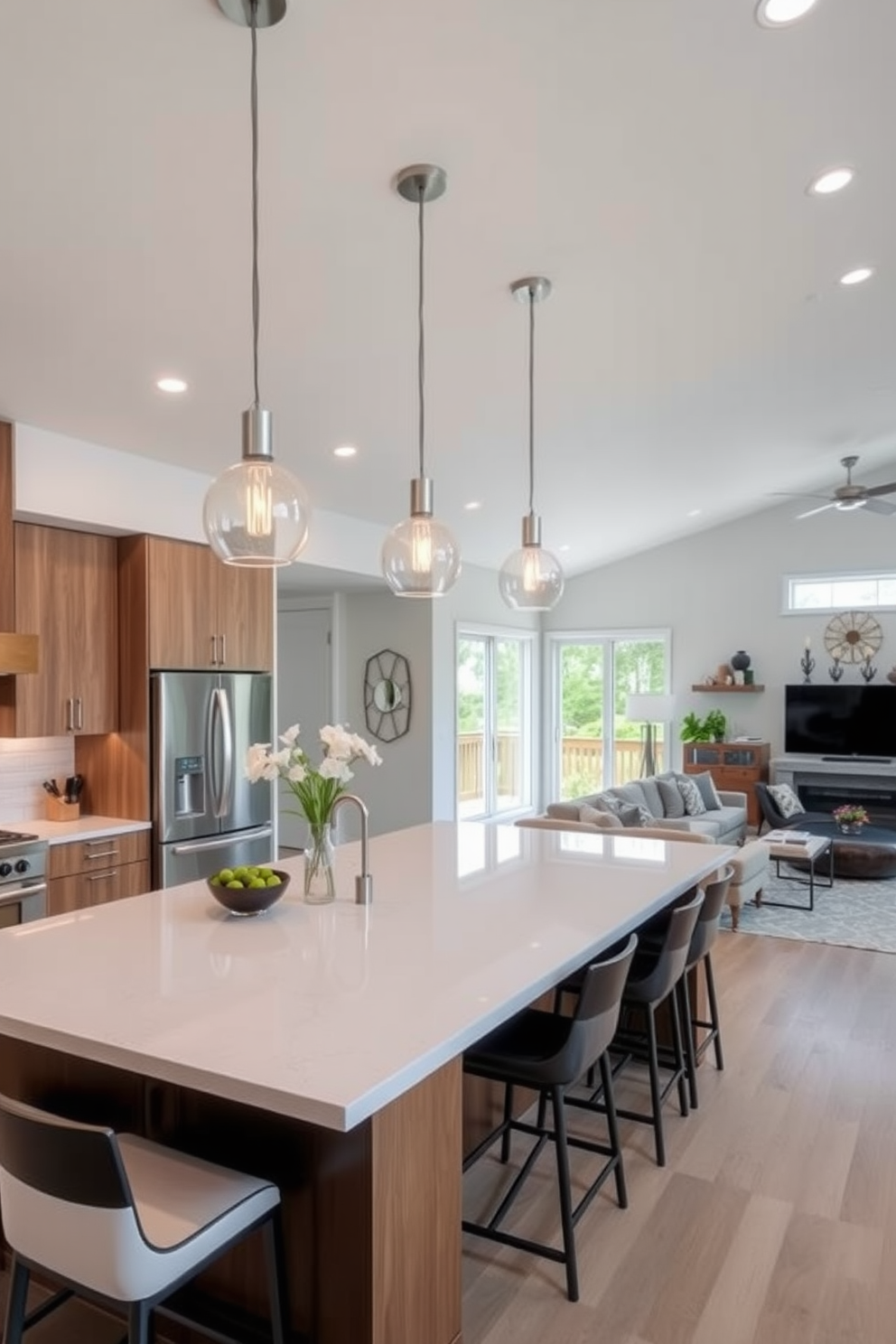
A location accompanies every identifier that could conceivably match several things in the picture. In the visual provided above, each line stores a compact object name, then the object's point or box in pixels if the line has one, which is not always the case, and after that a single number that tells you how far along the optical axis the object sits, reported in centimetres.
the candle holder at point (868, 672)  855
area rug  523
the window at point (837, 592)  861
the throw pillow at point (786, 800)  750
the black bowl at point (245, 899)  229
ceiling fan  639
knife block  438
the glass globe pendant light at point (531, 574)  315
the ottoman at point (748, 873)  532
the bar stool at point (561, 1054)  210
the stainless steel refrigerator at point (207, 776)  441
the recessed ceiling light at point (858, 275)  388
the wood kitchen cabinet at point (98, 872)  395
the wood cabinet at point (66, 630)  401
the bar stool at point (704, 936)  306
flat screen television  827
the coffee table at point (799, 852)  586
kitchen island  148
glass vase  252
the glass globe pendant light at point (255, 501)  200
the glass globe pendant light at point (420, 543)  266
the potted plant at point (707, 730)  895
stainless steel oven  362
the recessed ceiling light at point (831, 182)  302
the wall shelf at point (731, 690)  893
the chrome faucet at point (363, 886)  252
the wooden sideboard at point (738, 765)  855
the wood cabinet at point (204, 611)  446
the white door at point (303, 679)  792
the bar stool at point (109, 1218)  132
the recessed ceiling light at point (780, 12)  213
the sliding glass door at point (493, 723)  844
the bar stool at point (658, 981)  267
